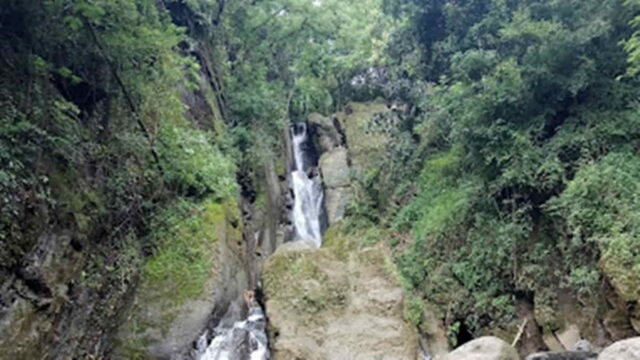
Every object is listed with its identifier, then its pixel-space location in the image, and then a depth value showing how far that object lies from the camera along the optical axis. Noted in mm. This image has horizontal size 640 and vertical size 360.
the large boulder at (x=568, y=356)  5800
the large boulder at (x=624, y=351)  4512
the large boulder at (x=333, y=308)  7566
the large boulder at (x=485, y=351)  5605
